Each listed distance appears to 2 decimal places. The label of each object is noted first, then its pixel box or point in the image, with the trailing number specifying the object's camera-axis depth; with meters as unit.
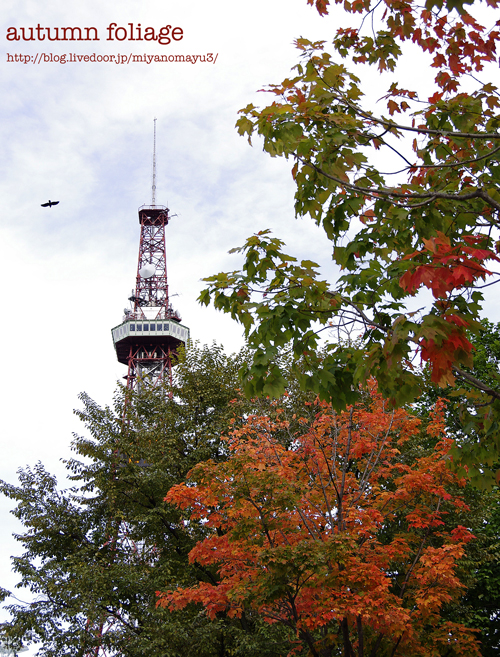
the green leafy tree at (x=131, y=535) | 14.46
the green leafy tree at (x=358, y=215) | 5.90
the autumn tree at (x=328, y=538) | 9.69
